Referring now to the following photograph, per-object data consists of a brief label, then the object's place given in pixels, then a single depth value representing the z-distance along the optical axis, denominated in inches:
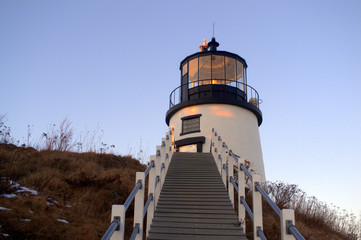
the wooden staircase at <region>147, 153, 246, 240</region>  211.5
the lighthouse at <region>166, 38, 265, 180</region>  619.8
